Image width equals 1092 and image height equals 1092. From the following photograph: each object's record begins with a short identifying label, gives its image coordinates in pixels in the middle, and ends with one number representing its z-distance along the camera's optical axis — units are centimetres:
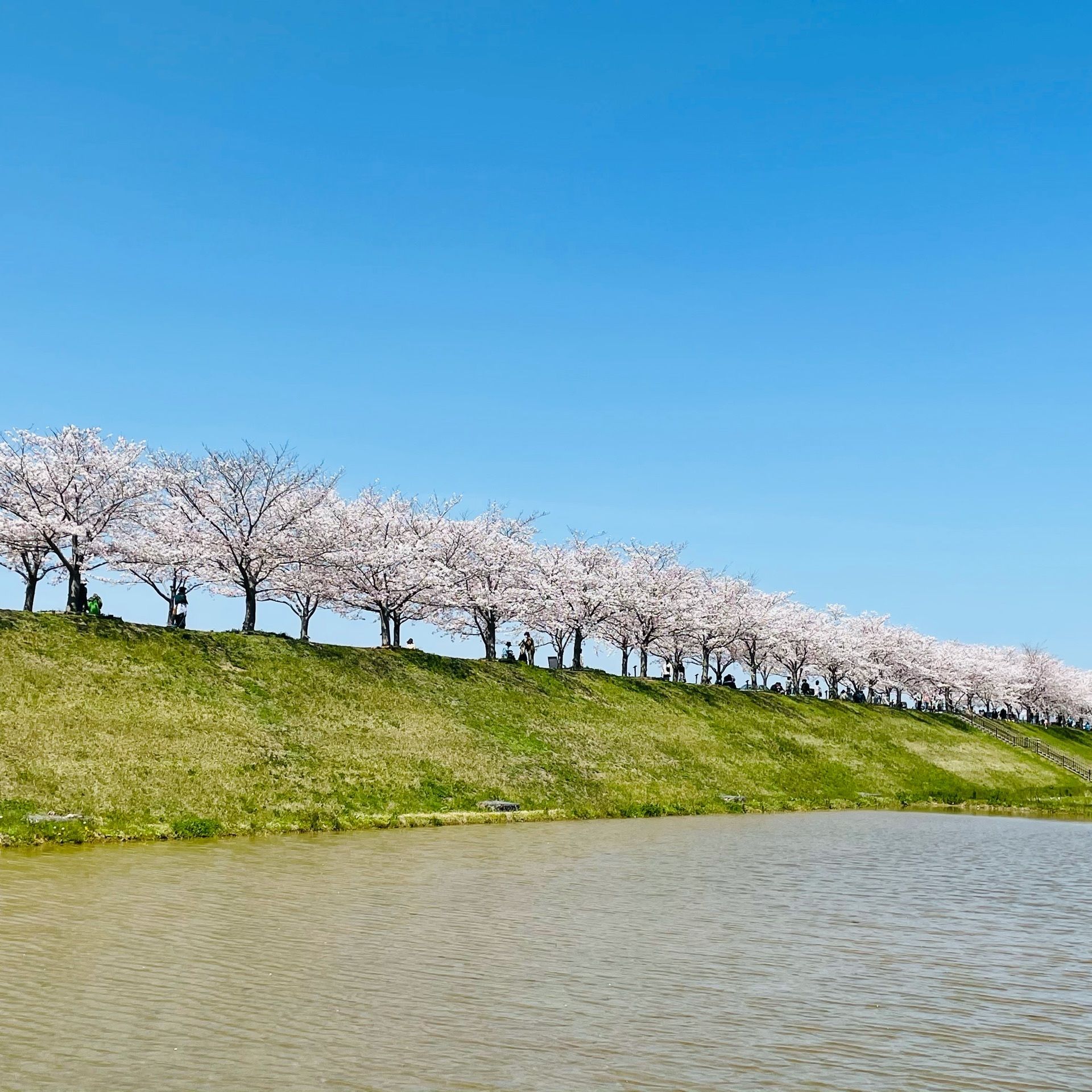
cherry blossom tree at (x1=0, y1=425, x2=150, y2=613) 5569
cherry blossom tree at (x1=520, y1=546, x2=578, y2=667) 7894
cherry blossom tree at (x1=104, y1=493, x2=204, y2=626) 5891
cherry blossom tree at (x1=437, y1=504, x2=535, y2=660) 7344
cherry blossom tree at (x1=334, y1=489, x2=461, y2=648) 6556
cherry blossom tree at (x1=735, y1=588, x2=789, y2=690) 9806
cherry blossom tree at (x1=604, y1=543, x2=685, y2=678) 8869
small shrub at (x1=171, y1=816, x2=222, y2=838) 3266
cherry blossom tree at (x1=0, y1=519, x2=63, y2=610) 5600
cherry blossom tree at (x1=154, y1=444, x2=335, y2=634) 5984
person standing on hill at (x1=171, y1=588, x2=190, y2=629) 5944
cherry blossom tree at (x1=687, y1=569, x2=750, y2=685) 9419
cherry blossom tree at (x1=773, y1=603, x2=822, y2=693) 10650
